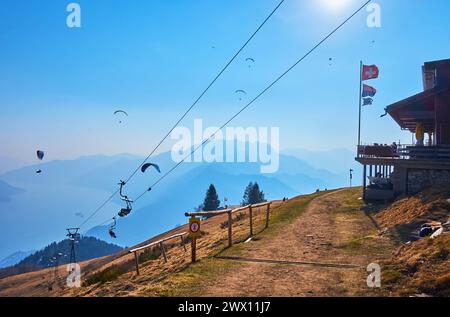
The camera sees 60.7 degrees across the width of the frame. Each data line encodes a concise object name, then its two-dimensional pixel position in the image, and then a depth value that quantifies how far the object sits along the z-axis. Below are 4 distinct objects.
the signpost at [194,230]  13.72
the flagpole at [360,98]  32.28
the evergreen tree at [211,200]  103.75
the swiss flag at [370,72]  31.83
